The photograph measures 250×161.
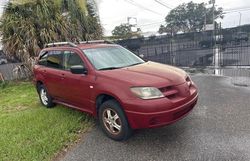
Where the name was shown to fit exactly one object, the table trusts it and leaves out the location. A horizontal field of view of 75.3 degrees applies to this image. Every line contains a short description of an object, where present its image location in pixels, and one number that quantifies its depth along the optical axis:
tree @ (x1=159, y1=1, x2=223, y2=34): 41.06
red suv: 2.48
